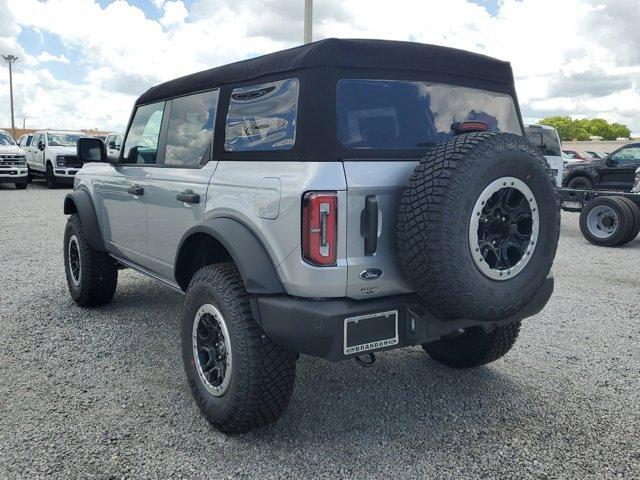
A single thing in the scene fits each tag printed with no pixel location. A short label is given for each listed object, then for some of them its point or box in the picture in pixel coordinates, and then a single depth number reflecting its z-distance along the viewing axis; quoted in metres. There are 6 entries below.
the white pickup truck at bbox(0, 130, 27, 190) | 16.83
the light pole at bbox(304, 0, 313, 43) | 11.45
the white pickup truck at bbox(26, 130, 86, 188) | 17.56
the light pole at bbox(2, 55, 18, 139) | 49.50
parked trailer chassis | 9.08
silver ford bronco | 2.45
